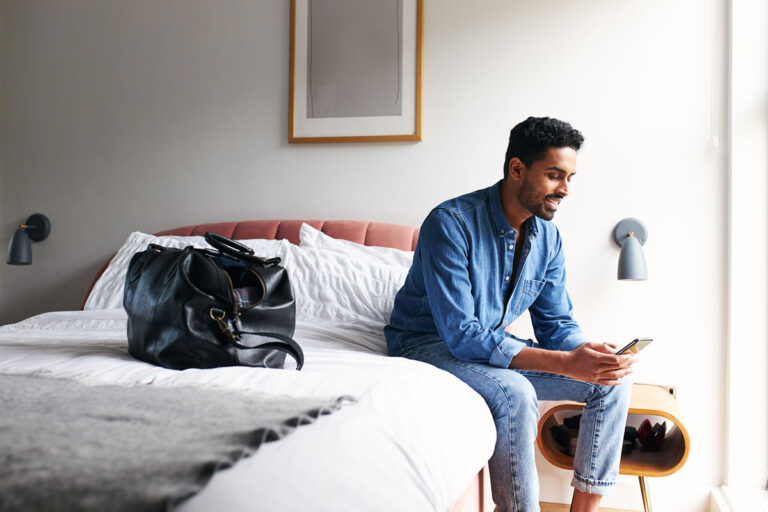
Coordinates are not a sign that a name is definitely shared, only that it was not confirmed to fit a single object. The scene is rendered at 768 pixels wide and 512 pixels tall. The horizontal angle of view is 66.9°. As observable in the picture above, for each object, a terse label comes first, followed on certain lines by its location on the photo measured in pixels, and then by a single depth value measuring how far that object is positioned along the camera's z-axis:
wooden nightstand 1.87
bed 0.73
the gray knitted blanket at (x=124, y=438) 0.59
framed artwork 2.59
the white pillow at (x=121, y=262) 2.30
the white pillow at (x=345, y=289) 2.02
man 1.42
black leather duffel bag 1.26
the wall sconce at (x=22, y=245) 2.88
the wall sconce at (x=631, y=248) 2.18
